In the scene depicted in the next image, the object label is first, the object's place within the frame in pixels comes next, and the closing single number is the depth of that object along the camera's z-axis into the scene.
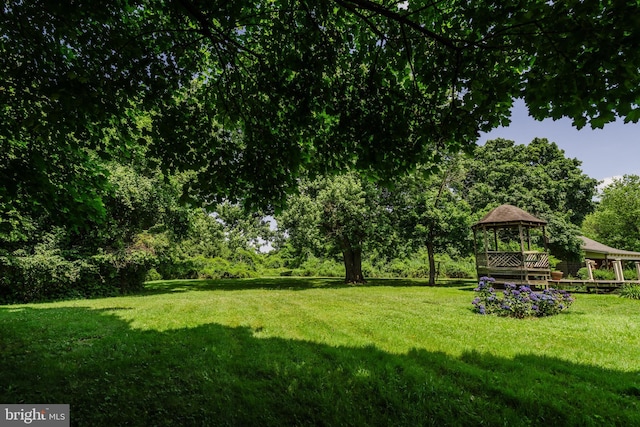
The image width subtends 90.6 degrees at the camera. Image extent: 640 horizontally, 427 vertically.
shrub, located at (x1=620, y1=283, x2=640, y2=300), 16.58
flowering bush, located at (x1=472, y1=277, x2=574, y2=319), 10.62
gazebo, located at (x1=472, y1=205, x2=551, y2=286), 19.75
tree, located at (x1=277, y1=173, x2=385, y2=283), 23.23
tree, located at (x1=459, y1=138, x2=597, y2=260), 28.15
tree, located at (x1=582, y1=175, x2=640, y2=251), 32.00
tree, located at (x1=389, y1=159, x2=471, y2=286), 24.30
